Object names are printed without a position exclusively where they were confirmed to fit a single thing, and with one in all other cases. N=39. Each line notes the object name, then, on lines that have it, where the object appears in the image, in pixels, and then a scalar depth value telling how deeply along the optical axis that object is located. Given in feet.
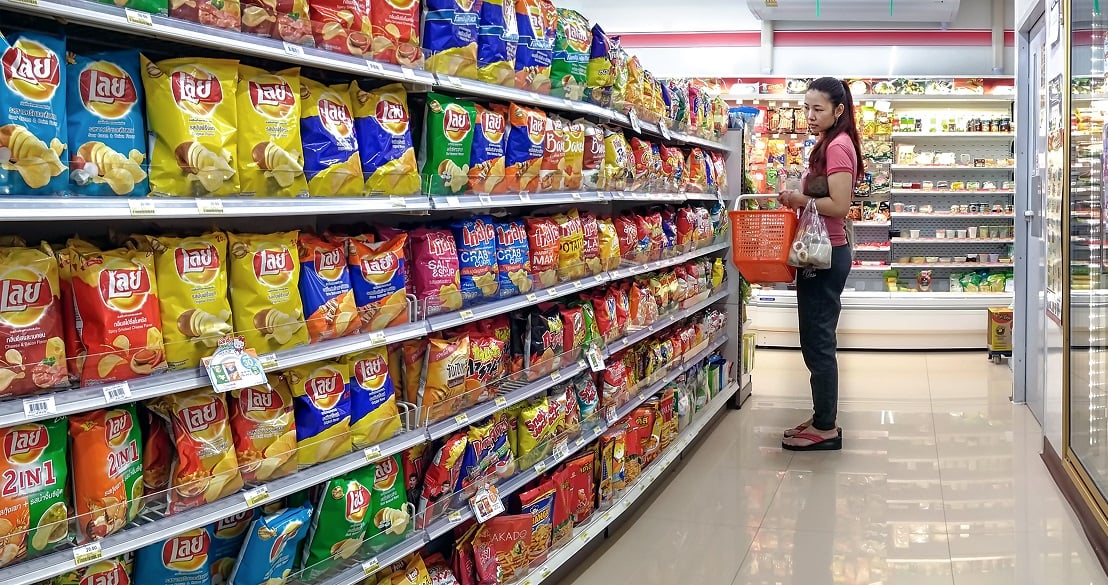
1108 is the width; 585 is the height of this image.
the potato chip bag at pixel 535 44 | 9.80
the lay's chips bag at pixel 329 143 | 7.18
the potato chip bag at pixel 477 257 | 9.12
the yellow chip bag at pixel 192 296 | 6.21
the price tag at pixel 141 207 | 5.57
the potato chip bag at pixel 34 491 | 5.30
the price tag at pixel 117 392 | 5.62
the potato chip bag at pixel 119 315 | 5.76
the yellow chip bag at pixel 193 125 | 6.02
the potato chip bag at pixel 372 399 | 7.78
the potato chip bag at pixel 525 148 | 9.62
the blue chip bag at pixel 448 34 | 8.41
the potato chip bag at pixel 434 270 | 8.57
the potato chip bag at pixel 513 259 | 9.77
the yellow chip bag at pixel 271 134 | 6.58
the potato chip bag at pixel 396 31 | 7.64
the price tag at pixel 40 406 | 5.23
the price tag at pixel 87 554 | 5.49
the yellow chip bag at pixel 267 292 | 6.76
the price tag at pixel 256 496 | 6.56
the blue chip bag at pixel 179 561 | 6.29
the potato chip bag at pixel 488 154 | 9.04
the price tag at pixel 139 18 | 5.49
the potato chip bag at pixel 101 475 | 5.73
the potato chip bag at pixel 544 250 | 10.45
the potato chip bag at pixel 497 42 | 9.00
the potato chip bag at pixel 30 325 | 5.28
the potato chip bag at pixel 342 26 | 7.10
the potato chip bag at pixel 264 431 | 6.81
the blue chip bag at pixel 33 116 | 5.02
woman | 15.14
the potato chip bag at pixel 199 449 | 6.32
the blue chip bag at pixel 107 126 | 5.57
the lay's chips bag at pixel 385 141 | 7.72
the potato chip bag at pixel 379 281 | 7.82
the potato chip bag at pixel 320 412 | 7.28
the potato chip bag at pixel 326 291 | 7.30
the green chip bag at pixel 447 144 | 8.49
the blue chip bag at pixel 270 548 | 6.81
